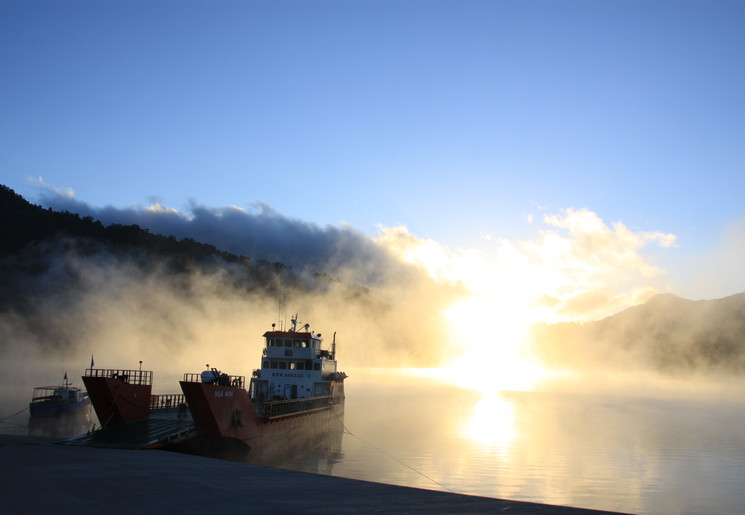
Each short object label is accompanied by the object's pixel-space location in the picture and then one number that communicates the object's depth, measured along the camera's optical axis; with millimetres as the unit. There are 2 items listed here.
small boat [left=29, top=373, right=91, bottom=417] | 47531
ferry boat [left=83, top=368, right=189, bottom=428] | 29422
